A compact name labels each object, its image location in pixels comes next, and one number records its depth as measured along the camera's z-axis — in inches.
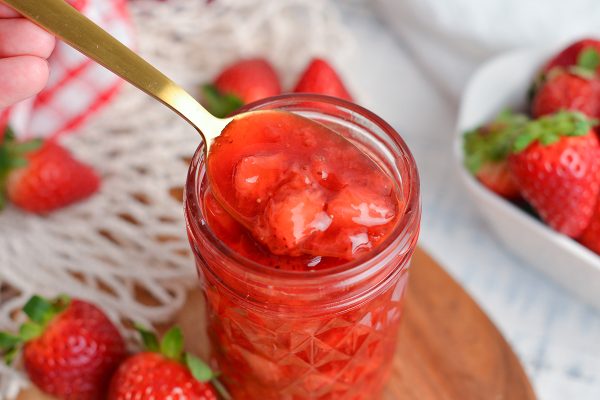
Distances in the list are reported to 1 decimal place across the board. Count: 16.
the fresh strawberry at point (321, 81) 18.4
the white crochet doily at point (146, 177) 17.4
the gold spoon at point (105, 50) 13.6
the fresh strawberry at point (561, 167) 17.2
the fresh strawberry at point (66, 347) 15.6
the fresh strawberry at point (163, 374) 15.2
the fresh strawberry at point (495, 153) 18.2
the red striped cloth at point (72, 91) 18.9
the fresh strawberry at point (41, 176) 17.8
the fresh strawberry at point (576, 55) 19.0
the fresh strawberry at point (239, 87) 19.0
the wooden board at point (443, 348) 16.5
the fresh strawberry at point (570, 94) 18.5
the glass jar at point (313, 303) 13.4
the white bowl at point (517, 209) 17.5
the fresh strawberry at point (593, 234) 17.5
